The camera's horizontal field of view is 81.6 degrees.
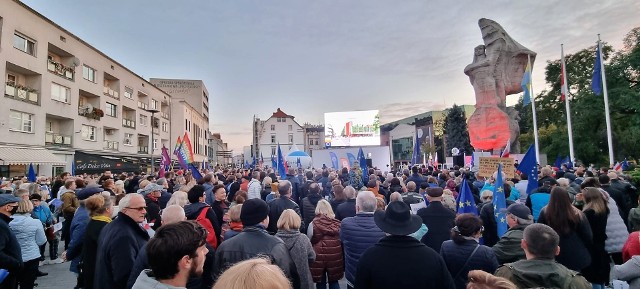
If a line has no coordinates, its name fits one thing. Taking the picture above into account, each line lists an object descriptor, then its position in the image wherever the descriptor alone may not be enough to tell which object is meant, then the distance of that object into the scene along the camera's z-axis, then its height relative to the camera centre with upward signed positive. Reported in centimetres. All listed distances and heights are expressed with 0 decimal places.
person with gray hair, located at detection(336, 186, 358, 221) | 658 -87
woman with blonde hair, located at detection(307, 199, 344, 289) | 536 -129
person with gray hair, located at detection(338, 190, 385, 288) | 475 -93
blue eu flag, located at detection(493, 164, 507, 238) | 589 -81
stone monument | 3070 +598
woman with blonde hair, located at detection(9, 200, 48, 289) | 588 -114
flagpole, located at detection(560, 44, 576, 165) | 2215 +415
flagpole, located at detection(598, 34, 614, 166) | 1928 +254
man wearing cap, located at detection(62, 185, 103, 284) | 550 -100
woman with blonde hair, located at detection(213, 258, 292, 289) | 137 -43
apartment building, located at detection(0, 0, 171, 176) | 2186 +494
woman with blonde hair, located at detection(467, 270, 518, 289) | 184 -63
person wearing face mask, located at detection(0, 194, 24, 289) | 480 -102
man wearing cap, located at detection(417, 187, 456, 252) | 539 -94
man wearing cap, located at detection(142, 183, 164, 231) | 605 -63
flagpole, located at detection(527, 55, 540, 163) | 2502 +429
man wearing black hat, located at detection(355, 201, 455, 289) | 300 -86
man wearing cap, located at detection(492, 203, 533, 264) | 384 -86
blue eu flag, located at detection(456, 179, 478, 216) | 666 -81
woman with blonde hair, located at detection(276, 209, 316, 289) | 423 -96
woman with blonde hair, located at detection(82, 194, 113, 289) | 448 -82
